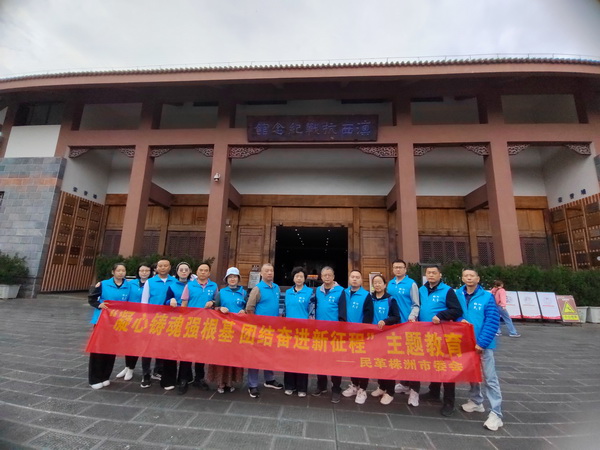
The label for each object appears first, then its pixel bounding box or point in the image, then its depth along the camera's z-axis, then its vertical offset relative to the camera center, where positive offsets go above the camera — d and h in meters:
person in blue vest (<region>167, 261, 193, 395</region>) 3.18 -0.27
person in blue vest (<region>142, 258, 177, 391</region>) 3.32 -0.27
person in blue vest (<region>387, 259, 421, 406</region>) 3.09 -0.26
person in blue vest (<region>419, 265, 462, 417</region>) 2.82 -0.31
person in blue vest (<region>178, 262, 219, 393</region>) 3.11 -0.33
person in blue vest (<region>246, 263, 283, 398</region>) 3.18 -0.36
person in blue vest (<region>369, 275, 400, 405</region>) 2.92 -0.44
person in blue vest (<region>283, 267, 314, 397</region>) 3.20 -0.35
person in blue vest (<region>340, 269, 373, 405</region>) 3.03 -0.39
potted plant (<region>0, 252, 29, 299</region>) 8.47 -0.42
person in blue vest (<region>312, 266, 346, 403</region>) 3.06 -0.36
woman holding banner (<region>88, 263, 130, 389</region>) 2.99 -0.43
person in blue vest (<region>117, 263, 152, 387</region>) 3.27 -0.36
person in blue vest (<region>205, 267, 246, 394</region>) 2.99 -0.45
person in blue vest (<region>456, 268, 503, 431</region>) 2.45 -0.53
